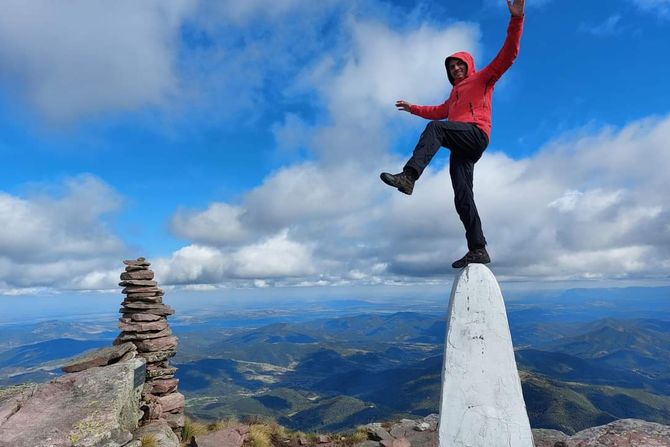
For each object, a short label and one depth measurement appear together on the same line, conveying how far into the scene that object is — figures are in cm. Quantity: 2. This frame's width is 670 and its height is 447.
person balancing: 580
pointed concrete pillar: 617
